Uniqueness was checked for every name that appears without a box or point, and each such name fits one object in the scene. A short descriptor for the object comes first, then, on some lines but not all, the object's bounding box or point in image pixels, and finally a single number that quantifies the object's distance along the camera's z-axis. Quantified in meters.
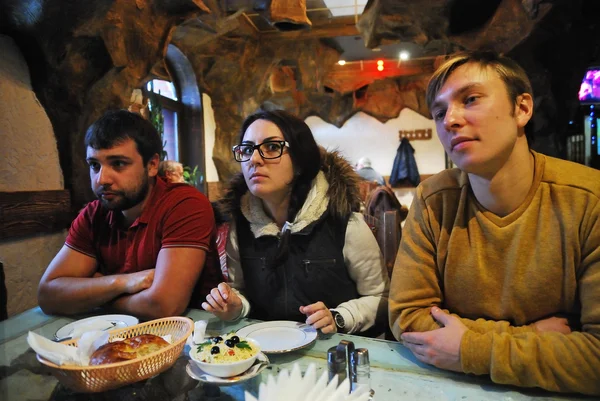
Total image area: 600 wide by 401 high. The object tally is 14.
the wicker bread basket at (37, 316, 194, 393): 0.85
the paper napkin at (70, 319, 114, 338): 1.32
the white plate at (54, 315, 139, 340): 1.35
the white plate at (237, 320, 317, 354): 1.17
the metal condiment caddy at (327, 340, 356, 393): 0.95
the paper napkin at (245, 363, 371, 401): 0.81
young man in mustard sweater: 0.96
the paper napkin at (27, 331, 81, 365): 0.86
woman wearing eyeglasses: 1.59
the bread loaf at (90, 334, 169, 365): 0.90
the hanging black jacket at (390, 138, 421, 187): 8.59
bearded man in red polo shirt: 1.58
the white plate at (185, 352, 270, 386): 0.93
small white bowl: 0.93
